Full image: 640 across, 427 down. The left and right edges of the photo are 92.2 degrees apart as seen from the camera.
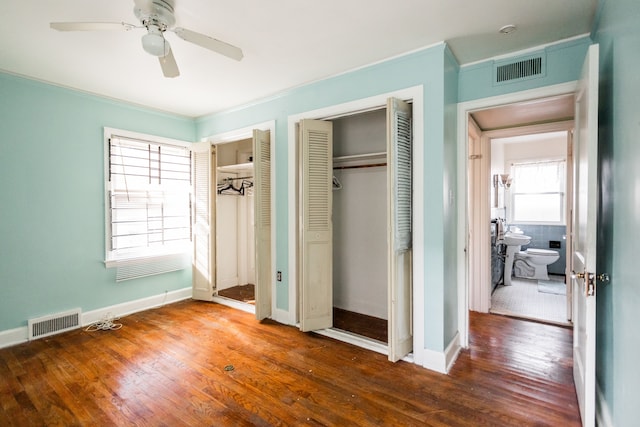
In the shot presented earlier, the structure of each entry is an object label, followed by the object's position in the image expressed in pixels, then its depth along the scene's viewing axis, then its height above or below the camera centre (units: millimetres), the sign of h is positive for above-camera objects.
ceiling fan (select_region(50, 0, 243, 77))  1822 +1088
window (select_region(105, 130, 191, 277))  3725 +157
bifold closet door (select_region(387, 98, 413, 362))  2490 -154
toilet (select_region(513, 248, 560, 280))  5332 -960
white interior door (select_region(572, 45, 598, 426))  1634 -99
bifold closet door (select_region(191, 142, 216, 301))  4238 -175
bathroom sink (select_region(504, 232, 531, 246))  5213 -537
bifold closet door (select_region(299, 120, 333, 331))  3148 -171
